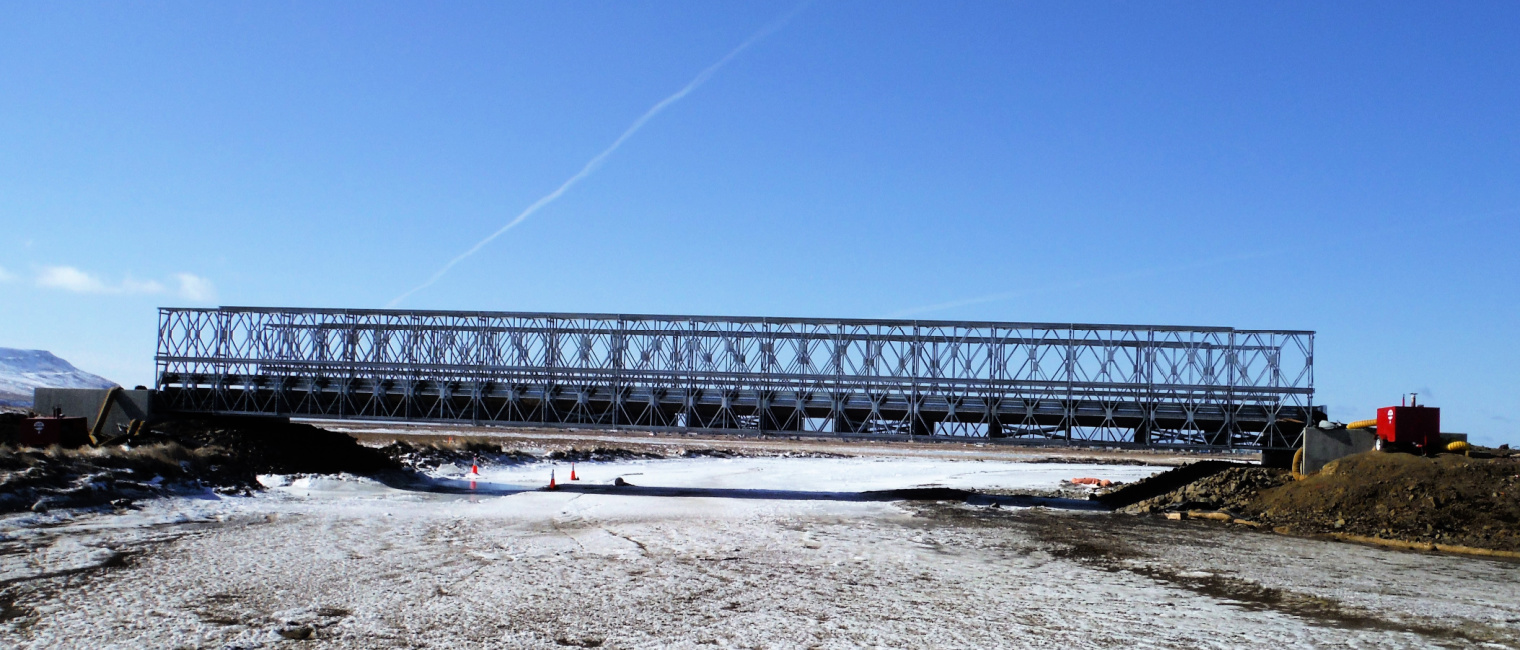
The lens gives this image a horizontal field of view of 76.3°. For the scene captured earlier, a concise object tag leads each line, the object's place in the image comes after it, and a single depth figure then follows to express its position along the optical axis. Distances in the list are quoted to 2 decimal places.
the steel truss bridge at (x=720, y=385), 36.38
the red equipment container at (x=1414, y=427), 30.03
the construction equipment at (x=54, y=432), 34.38
